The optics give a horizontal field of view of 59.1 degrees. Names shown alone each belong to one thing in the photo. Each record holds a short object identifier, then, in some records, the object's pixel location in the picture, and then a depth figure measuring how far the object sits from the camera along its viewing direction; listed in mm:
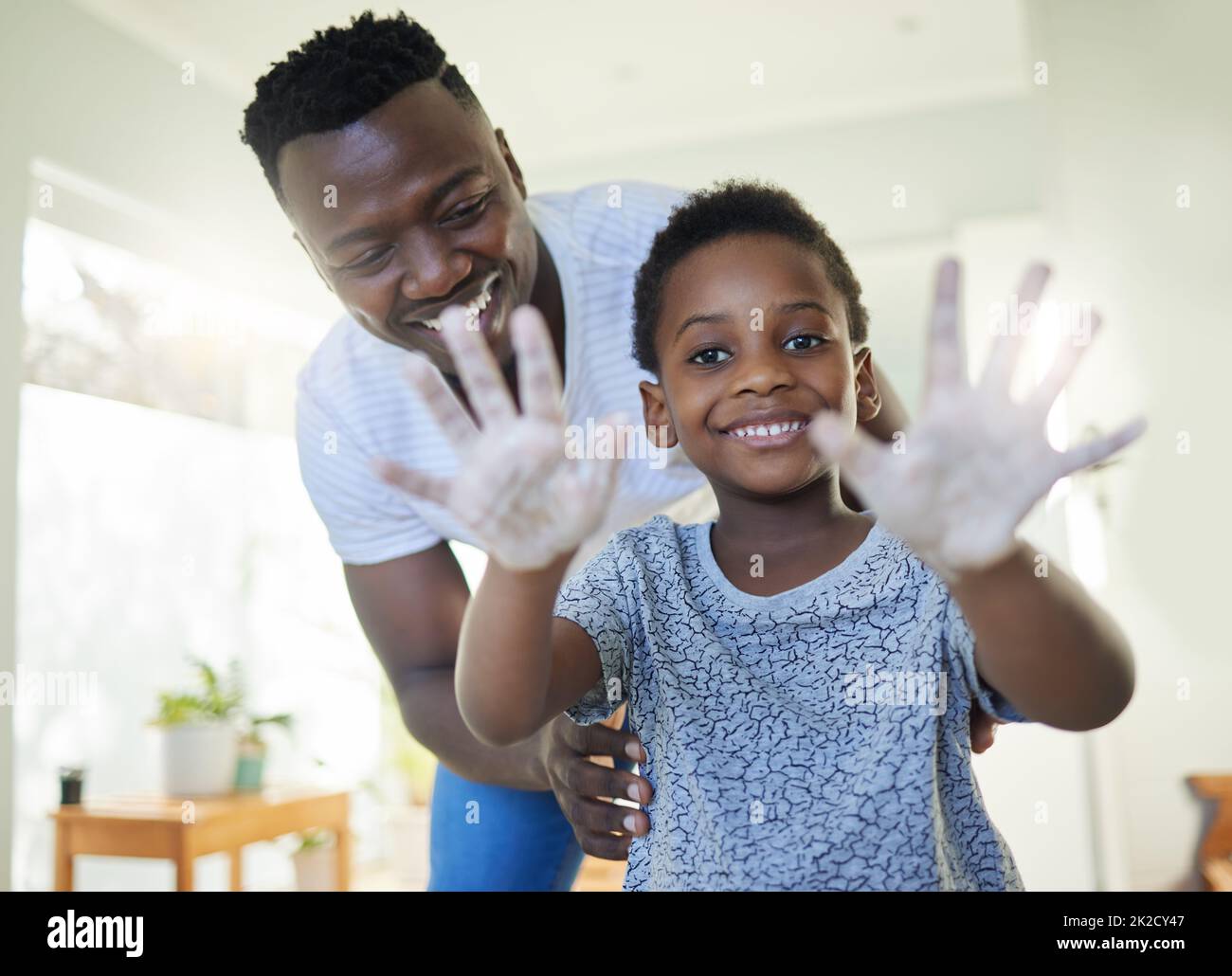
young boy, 460
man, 820
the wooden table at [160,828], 1832
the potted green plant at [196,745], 2002
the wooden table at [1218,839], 1489
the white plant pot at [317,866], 2312
